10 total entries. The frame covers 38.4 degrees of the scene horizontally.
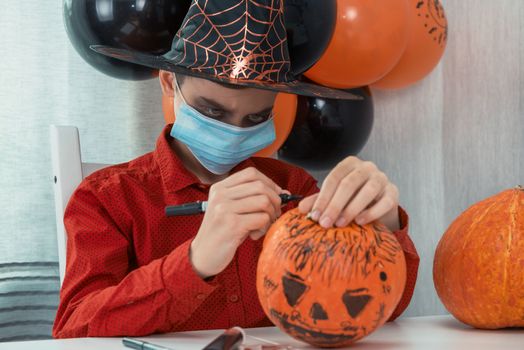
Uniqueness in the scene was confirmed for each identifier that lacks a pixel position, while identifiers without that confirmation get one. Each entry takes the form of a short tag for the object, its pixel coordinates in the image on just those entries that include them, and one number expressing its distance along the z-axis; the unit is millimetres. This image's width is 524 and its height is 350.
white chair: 1463
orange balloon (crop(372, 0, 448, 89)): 1783
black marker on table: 932
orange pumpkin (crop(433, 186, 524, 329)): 1063
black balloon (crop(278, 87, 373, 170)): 1853
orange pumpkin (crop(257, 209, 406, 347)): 891
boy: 1021
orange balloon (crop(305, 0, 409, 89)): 1690
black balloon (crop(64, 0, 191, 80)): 1589
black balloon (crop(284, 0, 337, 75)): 1532
